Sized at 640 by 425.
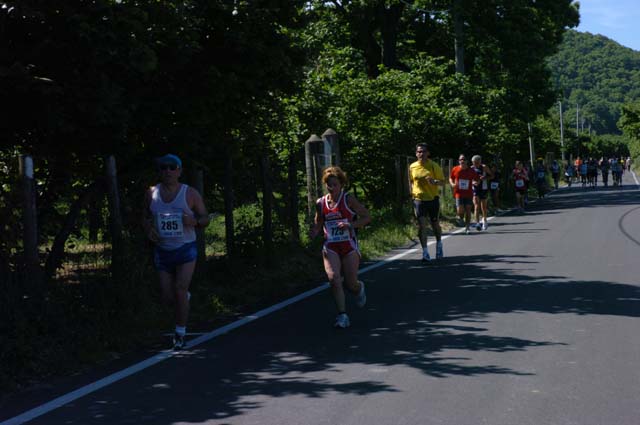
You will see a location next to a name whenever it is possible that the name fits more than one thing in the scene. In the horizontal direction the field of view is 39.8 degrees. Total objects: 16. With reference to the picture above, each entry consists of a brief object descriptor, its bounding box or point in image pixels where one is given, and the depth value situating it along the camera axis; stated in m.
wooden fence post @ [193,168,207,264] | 11.45
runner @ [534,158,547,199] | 36.88
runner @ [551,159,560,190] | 50.41
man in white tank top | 7.66
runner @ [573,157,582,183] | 55.46
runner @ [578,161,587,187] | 52.28
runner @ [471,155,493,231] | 20.72
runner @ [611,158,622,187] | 50.22
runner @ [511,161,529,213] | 28.08
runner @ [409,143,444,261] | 14.62
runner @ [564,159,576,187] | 56.93
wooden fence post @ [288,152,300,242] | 15.13
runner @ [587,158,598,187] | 50.17
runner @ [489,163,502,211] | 28.42
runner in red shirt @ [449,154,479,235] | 19.58
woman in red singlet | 8.59
